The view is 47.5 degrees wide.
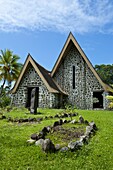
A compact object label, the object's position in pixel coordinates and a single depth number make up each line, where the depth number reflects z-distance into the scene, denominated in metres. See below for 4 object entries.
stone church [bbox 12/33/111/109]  12.90
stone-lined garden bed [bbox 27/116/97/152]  3.61
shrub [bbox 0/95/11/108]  14.99
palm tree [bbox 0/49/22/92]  19.89
